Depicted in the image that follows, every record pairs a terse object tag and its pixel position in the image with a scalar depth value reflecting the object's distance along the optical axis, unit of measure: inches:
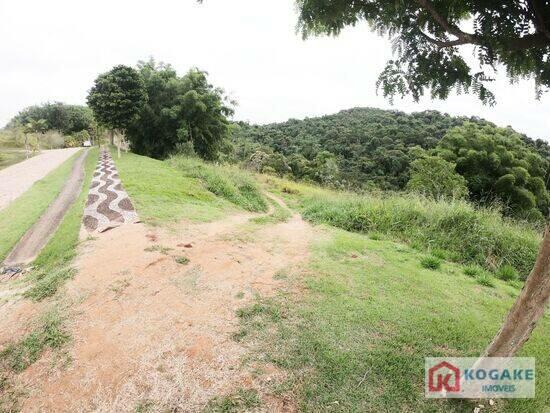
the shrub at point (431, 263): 238.1
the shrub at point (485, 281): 218.1
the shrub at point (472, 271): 234.4
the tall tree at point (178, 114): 853.2
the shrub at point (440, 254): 269.7
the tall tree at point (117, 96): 739.4
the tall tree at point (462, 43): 95.9
